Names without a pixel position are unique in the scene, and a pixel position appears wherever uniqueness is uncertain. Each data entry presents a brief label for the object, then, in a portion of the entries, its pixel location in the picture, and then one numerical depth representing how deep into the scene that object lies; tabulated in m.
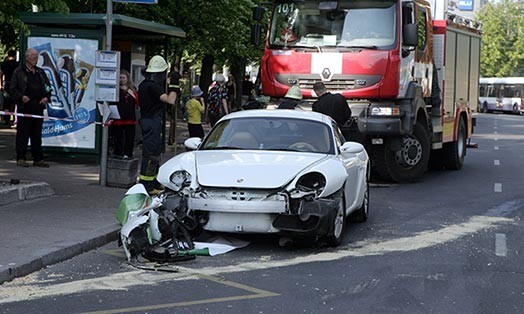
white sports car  9.67
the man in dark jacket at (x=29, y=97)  15.40
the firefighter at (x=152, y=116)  13.39
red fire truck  16.64
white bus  76.38
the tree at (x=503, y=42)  99.00
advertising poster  16.69
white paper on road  9.77
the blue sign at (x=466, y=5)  75.81
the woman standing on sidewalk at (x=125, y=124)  17.23
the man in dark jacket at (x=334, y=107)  15.74
